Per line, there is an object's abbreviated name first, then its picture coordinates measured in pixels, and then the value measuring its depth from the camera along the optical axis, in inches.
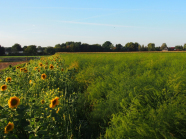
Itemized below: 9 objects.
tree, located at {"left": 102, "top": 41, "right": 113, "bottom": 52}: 3432.1
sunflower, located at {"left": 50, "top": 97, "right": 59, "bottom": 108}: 74.0
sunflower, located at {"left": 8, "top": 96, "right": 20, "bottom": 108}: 65.6
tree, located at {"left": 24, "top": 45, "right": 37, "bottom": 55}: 2702.0
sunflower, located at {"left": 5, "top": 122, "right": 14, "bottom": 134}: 59.5
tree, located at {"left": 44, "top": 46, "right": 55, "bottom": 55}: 2620.6
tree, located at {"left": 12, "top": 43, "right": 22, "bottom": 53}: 3299.7
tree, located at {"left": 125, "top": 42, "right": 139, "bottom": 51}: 3010.8
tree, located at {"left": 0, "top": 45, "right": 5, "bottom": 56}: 2637.6
